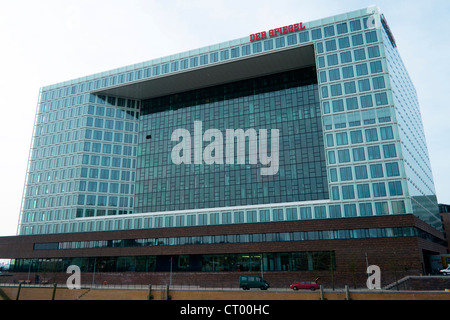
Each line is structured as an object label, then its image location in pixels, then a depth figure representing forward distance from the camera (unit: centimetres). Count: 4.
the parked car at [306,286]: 5369
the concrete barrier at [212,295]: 4102
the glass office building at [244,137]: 6906
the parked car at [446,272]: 6009
